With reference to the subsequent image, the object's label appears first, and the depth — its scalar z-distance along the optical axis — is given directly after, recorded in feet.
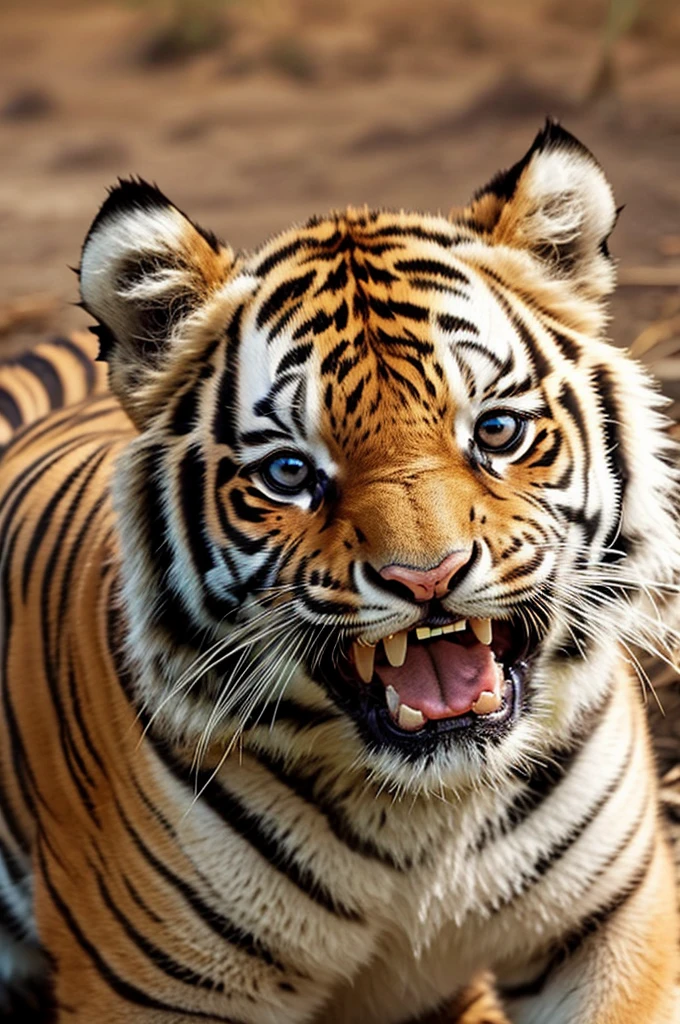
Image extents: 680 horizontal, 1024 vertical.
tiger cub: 11.75
